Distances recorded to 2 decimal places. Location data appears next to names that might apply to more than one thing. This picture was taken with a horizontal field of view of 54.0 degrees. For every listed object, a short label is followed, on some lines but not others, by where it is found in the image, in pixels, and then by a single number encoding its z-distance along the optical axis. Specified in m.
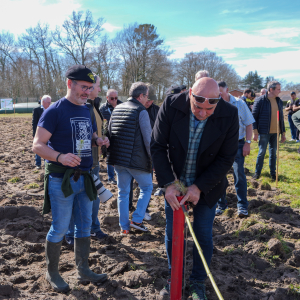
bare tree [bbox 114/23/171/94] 37.81
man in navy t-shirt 2.63
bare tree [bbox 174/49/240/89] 52.09
